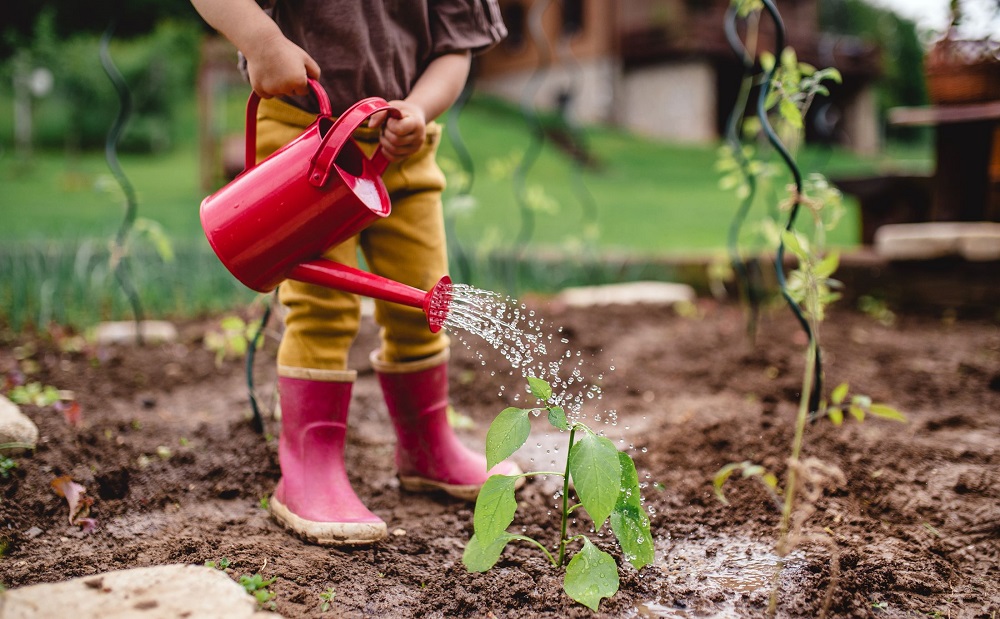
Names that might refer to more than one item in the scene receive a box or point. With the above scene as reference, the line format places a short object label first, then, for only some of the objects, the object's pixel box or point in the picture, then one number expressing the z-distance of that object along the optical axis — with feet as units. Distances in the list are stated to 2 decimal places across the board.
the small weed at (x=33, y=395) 5.42
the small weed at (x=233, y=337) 5.71
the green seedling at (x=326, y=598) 3.19
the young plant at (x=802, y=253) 3.83
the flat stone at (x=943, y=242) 9.00
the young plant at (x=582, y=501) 3.09
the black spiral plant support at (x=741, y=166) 6.91
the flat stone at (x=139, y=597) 2.70
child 3.92
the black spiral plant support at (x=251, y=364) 5.05
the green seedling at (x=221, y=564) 3.31
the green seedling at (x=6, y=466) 4.16
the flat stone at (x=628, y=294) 10.45
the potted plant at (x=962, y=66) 9.03
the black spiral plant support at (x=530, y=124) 9.25
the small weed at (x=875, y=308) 9.91
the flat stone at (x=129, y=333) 8.10
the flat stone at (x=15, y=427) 4.37
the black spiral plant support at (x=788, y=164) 4.57
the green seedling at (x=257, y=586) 3.05
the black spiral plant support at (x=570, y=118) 10.45
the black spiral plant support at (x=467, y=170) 8.46
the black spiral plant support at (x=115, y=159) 7.11
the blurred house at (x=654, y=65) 51.39
